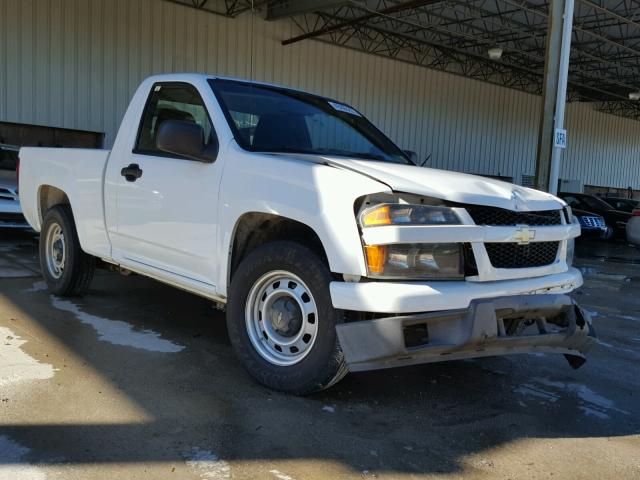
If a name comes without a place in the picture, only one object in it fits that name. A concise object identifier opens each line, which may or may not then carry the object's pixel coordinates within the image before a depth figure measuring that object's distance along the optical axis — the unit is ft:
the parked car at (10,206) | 30.17
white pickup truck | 10.48
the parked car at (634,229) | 38.24
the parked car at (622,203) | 61.41
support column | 31.40
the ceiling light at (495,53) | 63.62
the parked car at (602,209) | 58.59
